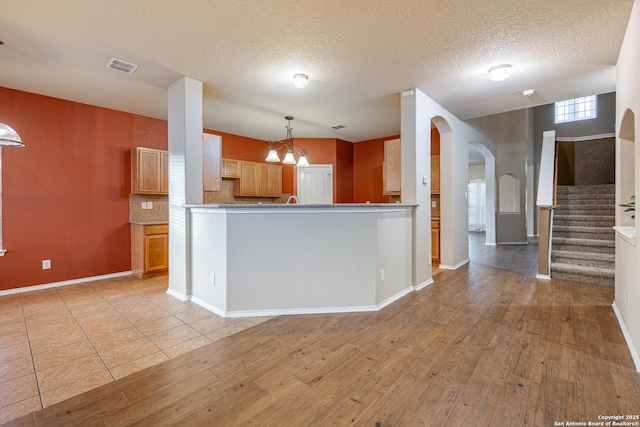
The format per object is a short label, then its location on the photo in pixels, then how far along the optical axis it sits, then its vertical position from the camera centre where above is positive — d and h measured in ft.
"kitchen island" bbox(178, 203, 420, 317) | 9.88 -1.70
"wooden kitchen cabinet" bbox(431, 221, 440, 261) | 18.21 -1.95
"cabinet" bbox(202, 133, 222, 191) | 13.26 +2.21
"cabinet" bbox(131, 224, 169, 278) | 15.01 -2.08
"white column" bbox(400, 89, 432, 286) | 12.95 +2.03
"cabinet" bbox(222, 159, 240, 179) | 19.45 +2.78
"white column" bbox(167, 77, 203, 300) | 11.67 +1.67
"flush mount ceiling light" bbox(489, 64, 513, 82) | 10.49 +4.95
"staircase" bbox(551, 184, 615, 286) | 13.85 -1.58
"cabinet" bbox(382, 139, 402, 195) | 15.23 +2.23
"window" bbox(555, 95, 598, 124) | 30.60 +10.55
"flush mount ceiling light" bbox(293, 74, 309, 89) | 11.16 +4.94
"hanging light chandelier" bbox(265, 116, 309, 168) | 15.51 +2.81
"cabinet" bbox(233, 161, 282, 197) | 20.71 +2.11
